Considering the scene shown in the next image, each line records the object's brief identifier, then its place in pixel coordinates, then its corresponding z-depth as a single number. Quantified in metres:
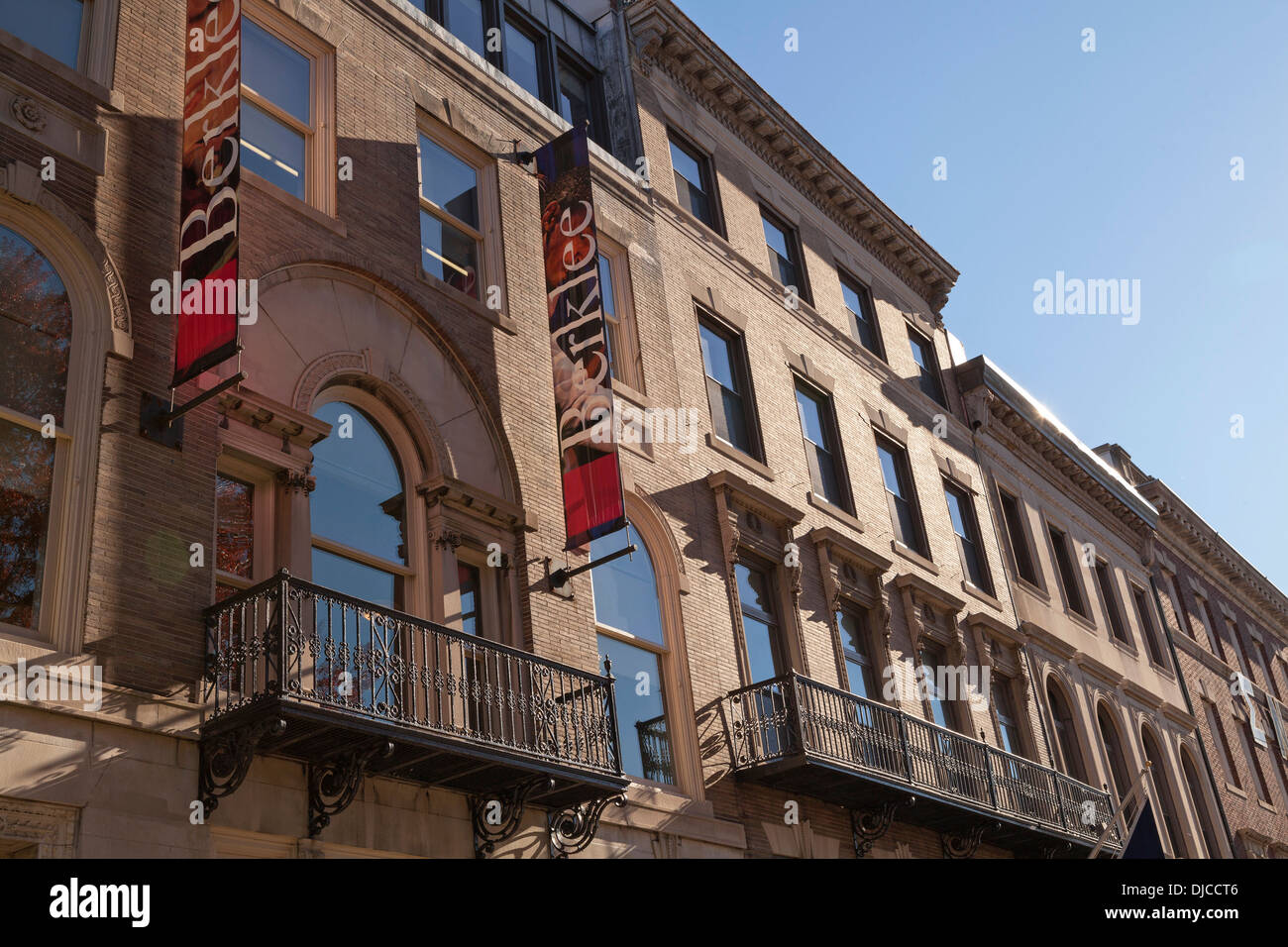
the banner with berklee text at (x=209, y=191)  11.53
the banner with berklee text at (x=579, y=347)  15.66
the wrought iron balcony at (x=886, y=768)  17.14
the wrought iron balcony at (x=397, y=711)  10.87
